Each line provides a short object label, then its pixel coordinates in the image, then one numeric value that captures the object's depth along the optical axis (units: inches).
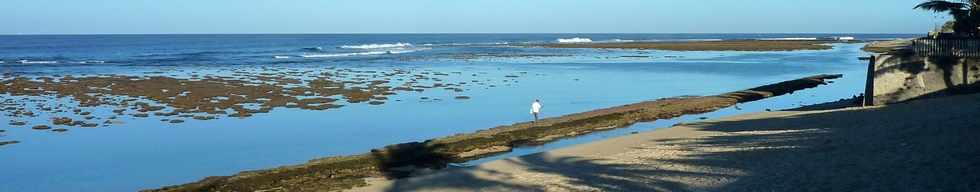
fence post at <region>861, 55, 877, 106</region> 920.3
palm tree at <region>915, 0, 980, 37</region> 1067.9
